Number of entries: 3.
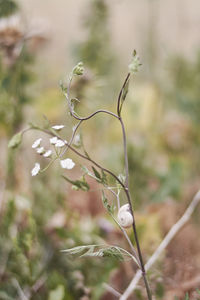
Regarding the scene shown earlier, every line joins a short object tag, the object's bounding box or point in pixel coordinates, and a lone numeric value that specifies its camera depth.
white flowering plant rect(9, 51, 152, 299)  0.69
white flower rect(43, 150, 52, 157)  0.70
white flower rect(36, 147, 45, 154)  0.70
